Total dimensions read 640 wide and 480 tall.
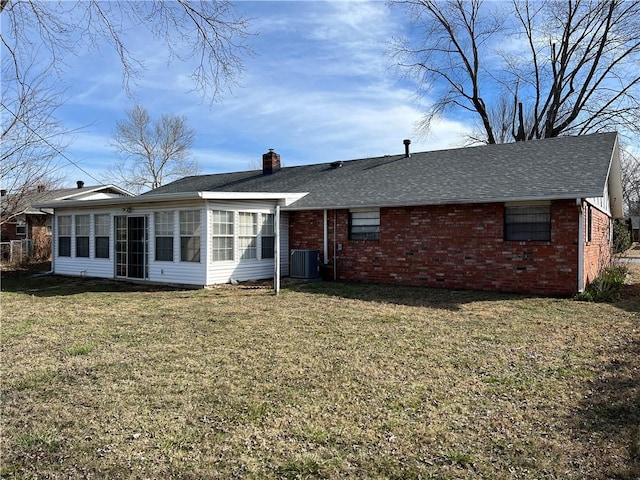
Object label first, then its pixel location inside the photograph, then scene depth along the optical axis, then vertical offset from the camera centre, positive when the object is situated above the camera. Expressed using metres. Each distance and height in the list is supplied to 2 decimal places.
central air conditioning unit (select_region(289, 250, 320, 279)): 13.85 -0.65
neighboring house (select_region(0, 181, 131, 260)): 23.53 +1.20
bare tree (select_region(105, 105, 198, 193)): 37.31 +9.23
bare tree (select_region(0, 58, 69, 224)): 11.45 +1.73
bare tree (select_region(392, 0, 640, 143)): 23.08 +9.38
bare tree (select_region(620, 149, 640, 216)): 40.12 +5.80
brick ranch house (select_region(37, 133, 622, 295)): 10.63 +0.48
